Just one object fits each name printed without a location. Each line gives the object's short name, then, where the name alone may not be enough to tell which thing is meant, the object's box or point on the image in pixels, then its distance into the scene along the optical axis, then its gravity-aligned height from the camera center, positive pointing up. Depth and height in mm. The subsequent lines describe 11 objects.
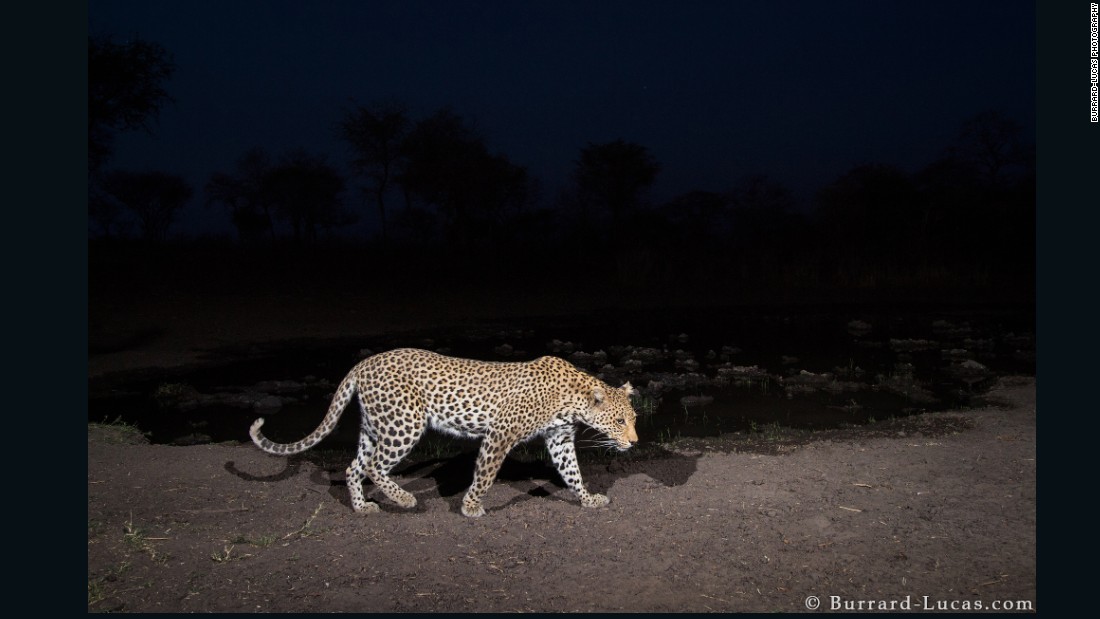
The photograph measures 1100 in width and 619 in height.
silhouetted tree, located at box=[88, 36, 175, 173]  19297 +4715
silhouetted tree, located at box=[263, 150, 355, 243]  37781 +4579
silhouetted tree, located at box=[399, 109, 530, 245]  33656 +4690
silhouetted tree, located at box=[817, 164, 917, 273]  31173 +3537
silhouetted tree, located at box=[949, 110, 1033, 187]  36500 +5788
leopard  5457 -669
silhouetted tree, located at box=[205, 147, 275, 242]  38812 +4541
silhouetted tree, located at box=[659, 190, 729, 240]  40719 +4188
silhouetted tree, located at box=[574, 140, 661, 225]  39812 +5553
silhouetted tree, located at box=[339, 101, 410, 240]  32875 +5966
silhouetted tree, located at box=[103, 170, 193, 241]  38250 +4582
